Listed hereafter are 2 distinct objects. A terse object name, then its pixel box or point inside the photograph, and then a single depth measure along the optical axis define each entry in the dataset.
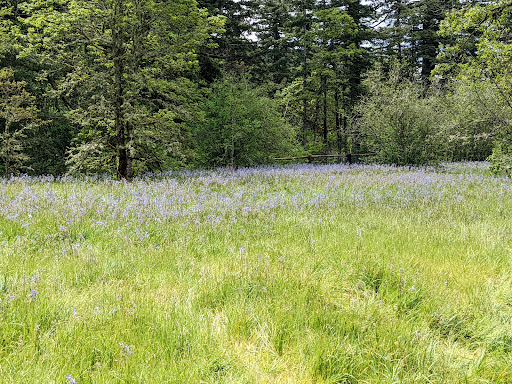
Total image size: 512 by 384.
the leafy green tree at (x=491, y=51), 12.14
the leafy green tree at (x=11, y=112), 12.80
